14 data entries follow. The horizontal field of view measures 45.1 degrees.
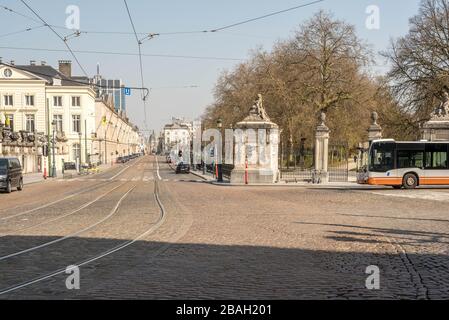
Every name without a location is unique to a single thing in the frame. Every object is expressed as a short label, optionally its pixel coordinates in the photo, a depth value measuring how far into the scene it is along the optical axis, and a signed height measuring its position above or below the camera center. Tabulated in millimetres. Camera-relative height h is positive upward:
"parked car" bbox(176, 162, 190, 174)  61188 -3499
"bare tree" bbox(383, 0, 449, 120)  42344 +5963
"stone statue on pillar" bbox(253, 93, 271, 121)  36031 +1846
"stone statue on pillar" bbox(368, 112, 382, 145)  35438 +344
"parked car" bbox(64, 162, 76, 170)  79550 -4188
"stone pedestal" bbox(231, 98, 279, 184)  35688 -806
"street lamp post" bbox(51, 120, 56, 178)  53616 -3364
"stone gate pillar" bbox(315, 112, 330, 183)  36344 -846
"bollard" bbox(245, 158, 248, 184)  35531 -2248
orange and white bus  29578 -1478
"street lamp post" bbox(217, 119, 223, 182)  38972 -2491
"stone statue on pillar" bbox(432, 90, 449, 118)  34531 +1594
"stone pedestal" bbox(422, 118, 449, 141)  34125 +438
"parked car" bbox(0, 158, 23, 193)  29797 -2095
